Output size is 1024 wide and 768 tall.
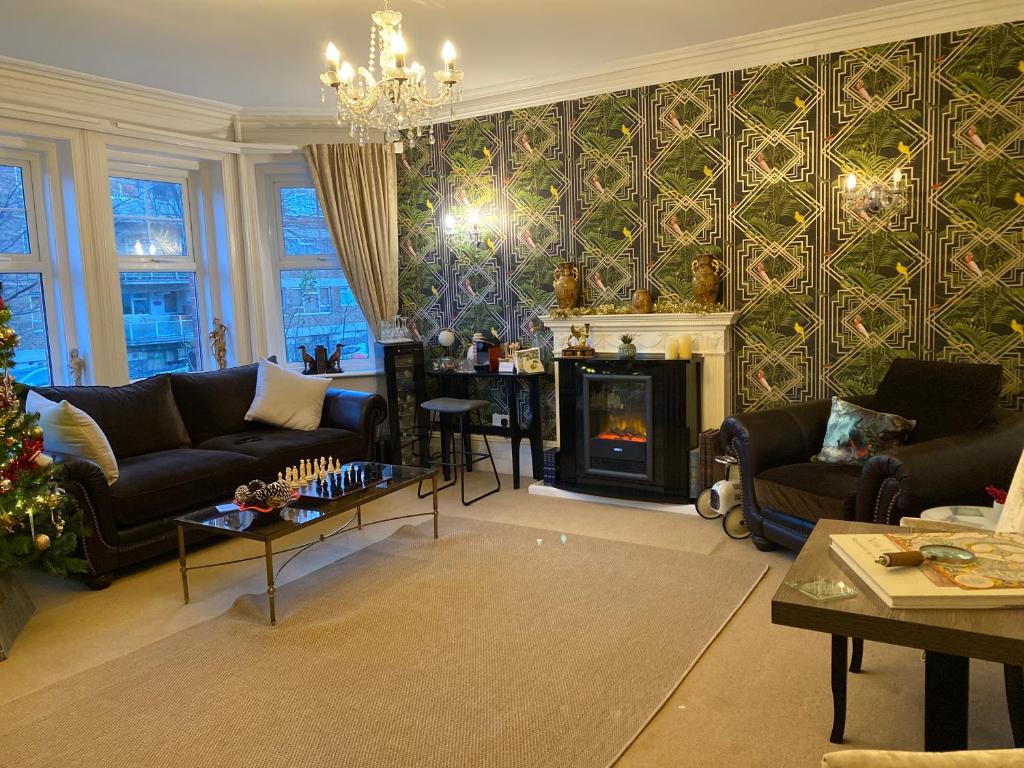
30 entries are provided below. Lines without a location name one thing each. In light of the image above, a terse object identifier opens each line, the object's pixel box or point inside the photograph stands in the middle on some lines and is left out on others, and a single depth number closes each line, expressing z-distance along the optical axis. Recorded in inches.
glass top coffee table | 123.7
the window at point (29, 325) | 183.8
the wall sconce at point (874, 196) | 162.7
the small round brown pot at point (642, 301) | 191.9
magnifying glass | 62.5
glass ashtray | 59.8
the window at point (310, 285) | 233.5
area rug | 90.2
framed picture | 205.9
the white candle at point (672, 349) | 182.2
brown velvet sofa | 141.2
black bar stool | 195.0
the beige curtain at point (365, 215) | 224.1
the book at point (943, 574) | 56.9
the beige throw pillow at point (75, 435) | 144.1
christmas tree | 122.9
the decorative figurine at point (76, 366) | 188.9
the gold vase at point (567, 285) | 201.6
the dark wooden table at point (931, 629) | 53.3
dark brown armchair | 121.1
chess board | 141.9
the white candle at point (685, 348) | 181.3
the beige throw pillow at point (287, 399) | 196.1
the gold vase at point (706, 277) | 182.2
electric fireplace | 179.0
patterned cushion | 142.7
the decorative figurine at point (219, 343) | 218.2
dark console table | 205.5
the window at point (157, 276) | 204.8
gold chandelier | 120.2
